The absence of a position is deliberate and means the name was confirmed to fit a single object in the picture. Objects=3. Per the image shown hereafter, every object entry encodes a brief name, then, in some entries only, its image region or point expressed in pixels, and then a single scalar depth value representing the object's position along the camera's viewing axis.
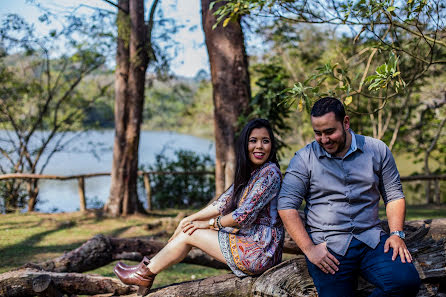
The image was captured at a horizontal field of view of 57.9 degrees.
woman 2.71
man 2.46
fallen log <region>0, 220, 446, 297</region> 2.64
